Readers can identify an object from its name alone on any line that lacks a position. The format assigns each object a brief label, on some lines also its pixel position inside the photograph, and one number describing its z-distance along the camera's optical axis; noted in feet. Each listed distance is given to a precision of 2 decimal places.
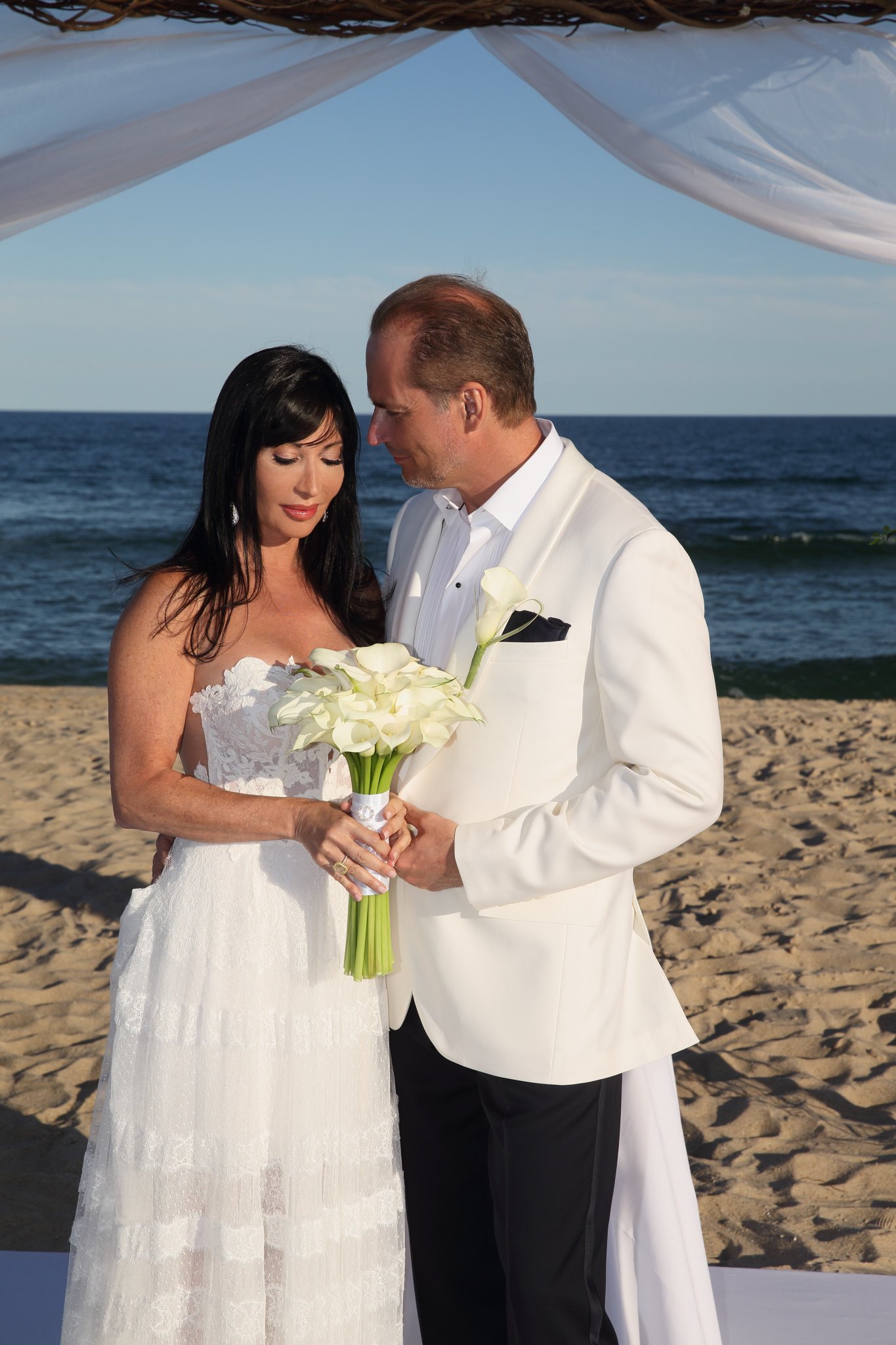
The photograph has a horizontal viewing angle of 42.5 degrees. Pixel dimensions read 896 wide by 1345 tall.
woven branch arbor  7.69
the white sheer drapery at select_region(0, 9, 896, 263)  7.96
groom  6.58
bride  6.83
